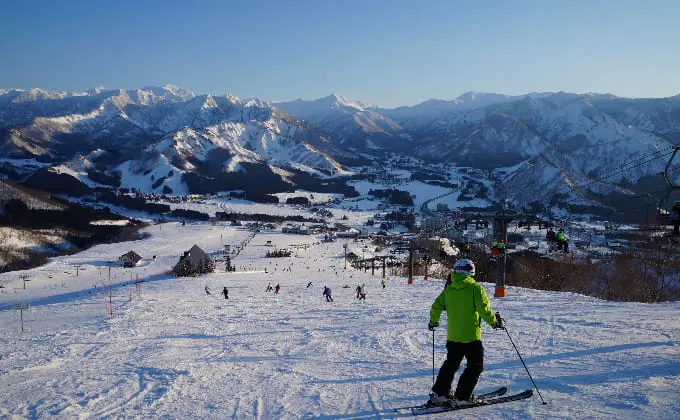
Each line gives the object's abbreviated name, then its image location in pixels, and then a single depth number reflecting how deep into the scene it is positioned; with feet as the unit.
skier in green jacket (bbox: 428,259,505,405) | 18.45
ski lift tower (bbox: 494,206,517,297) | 57.52
